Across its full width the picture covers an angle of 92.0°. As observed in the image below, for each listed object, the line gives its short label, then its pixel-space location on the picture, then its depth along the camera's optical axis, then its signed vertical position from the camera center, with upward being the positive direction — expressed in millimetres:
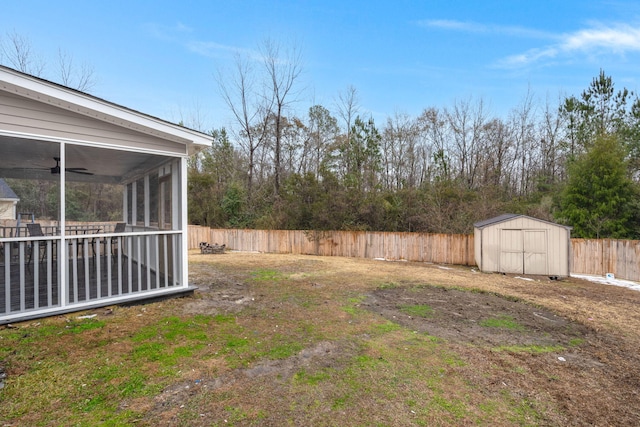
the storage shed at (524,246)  8680 -972
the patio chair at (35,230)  4998 -222
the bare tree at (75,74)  16250 +7633
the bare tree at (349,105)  19891 +7074
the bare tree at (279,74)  18891 +8599
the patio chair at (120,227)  7241 -272
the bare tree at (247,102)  19578 +7218
